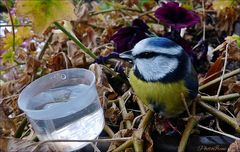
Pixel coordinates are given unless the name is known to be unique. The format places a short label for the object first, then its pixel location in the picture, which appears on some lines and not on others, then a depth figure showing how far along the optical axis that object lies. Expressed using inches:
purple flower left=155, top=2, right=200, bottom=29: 15.0
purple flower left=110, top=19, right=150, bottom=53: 15.4
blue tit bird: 12.9
